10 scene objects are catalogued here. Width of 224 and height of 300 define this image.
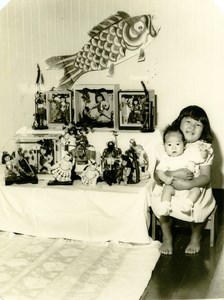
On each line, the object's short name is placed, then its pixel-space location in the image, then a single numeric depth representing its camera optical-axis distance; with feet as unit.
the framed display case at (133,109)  10.22
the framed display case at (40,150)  10.17
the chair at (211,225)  9.05
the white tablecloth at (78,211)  8.94
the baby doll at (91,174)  9.44
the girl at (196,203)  8.69
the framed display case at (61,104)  10.81
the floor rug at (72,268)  7.16
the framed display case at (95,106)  10.66
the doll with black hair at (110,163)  9.38
